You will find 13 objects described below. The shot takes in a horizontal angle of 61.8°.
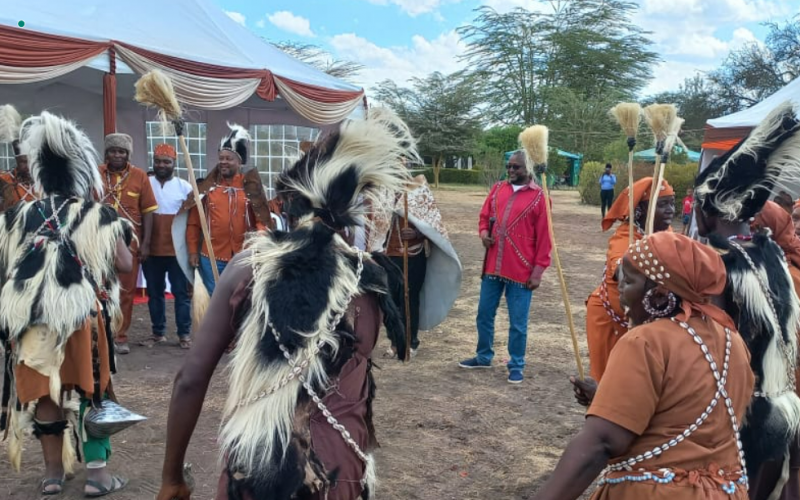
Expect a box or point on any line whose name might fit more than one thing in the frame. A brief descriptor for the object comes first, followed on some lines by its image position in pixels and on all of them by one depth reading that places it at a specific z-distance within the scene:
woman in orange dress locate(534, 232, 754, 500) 1.77
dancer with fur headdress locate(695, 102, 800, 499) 2.77
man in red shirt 5.61
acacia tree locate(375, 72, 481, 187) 40.78
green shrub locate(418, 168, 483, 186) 42.44
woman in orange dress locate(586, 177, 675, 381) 3.51
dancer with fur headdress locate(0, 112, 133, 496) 3.34
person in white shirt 6.71
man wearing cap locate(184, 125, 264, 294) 6.12
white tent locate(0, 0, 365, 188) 6.23
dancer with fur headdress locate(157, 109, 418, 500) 1.64
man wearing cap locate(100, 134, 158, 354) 6.30
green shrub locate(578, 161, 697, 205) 22.94
